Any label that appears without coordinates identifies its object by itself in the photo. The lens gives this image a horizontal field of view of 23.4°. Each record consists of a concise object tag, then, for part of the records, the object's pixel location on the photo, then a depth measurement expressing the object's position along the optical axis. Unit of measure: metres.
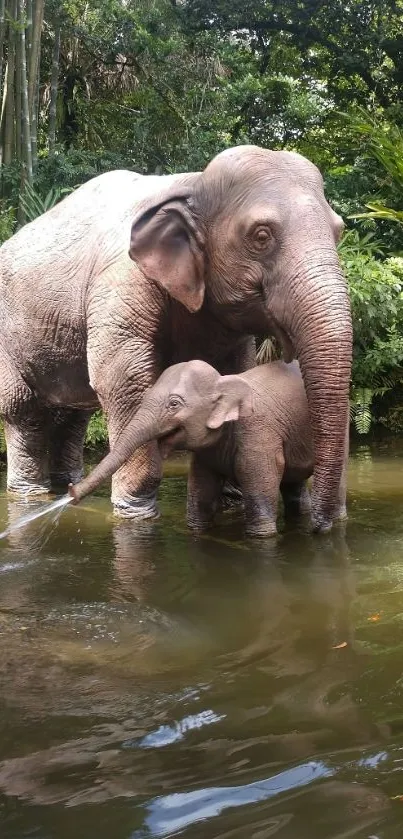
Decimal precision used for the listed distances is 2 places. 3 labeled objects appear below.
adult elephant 5.25
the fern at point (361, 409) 11.12
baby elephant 5.64
